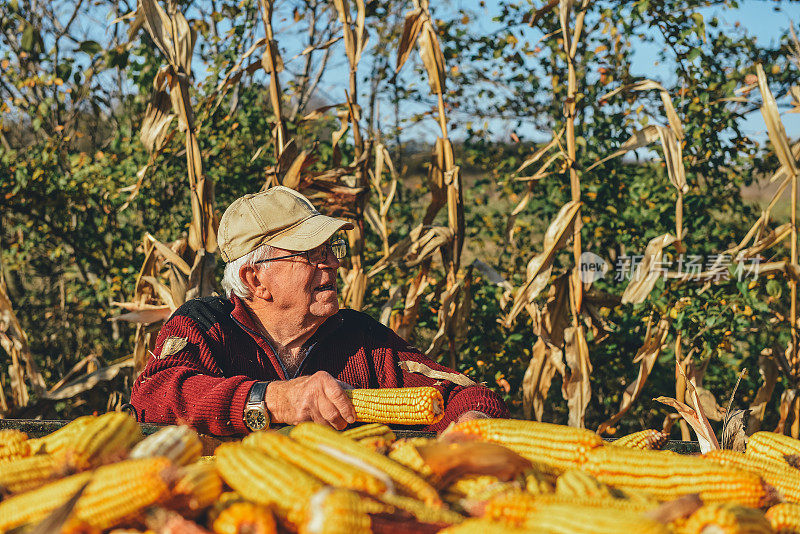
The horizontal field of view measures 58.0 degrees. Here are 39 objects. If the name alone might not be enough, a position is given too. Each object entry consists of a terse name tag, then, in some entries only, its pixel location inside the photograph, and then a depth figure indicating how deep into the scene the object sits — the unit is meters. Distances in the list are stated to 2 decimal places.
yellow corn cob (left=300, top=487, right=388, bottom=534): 1.25
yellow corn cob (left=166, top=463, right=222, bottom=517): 1.36
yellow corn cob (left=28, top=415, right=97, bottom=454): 1.72
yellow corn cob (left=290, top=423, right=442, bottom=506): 1.47
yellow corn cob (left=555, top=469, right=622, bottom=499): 1.53
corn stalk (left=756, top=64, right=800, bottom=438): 3.68
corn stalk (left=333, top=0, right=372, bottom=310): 4.06
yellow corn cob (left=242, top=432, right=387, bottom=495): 1.42
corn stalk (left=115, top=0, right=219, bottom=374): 3.83
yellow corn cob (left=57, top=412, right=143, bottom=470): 1.52
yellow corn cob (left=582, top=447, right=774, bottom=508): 1.62
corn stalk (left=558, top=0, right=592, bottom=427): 3.74
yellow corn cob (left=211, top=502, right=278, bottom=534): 1.29
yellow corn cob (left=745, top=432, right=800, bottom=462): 2.10
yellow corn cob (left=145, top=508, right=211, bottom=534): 1.28
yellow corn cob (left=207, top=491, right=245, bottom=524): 1.37
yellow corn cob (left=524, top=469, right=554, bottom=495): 1.58
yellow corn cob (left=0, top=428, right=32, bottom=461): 1.72
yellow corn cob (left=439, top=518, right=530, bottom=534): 1.29
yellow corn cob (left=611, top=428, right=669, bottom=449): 2.11
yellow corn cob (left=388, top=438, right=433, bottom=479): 1.57
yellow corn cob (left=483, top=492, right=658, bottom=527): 1.41
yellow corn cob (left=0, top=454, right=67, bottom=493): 1.48
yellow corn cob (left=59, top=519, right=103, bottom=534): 1.29
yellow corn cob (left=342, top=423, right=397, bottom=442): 1.82
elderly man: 2.68
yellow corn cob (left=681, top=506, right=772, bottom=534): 1.35
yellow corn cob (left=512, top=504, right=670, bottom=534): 1.30
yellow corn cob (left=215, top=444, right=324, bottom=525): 1.35
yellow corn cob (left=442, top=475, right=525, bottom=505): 1.52
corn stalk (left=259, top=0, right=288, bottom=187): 3.98
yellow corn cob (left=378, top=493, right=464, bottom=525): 1.38
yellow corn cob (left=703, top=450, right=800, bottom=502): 1.81
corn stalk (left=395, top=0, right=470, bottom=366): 4.04
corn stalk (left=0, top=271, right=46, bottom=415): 4.45
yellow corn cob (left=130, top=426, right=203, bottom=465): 1.47
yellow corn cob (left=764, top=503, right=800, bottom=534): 1.57
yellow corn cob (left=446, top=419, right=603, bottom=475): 1.77
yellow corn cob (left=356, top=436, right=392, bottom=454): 1.67
